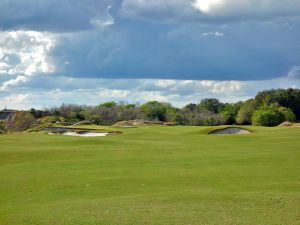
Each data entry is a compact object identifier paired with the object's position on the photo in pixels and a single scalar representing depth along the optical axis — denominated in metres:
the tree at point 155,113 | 151.23
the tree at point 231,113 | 139.49
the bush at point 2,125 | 119.70
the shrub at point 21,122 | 117.62
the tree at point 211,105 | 181.88
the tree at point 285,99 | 135.25
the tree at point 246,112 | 127.94
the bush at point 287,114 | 113.34
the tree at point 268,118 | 108.69
